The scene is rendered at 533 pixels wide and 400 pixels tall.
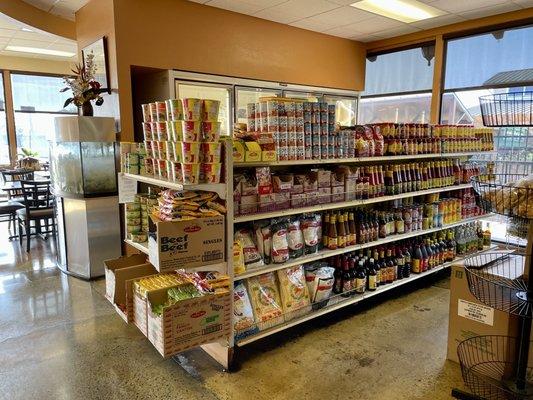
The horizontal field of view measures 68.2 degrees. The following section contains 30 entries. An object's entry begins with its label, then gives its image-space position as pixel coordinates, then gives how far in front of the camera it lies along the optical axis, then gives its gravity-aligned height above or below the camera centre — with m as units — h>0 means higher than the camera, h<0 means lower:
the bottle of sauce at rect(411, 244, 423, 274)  4.16 -1.23
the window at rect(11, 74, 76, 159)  8.34 +0.95
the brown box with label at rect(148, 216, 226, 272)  2.31 -0.57
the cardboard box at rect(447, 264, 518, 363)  2.62 -1.20
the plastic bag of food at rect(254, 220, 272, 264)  2.95 -0.69
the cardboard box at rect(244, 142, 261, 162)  2.68 -0.04
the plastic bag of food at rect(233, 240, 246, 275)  2.72 -0.78
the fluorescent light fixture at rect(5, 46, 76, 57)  7.30 +1.89
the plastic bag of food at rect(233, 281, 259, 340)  2.75 -1.17
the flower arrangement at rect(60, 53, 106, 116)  4.54 +0.70
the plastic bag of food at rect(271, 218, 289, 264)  2.98 -0.73
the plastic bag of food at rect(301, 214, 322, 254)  3.21 -0.70
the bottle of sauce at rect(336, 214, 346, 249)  3.41 -0.76
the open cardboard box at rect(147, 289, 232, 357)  2.35 -1.08
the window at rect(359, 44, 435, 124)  6.40 +0.99
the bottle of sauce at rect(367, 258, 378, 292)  3.67 -1.22
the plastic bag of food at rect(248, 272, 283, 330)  2.92 -1.15
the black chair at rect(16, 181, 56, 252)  5.51 -0.80
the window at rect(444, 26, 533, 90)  5.28 +1.18
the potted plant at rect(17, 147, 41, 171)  7.66 -0.20
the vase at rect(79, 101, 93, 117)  4.56 +0.47
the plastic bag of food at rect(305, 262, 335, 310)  3.23 -1.13
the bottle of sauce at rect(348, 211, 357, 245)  3.51 -0.74
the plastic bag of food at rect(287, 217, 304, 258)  3.11 -0.73
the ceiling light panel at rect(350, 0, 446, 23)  4.89 +1.75
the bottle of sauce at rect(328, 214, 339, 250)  3.38 -0.76
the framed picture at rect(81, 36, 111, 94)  4.42 +1.01
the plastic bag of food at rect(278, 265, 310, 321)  3.08 -1.14
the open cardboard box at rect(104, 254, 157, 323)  2.78 -0.98
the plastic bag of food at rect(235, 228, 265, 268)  2.84 -0.74
